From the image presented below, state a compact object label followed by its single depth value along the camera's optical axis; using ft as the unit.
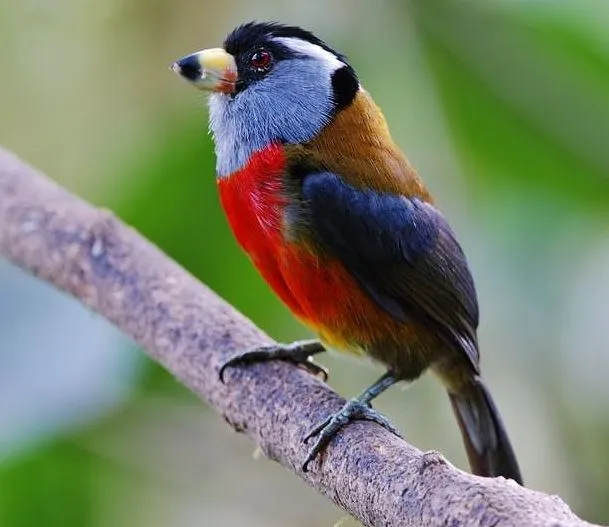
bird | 14.58
